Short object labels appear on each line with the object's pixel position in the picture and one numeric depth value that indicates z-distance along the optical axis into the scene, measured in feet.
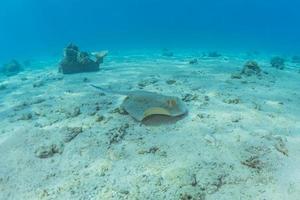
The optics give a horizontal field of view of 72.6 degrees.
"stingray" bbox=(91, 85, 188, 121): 12.82
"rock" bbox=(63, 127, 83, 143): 12.93
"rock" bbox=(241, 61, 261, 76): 25.42
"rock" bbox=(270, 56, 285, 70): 34.94
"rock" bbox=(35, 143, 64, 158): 11.86
